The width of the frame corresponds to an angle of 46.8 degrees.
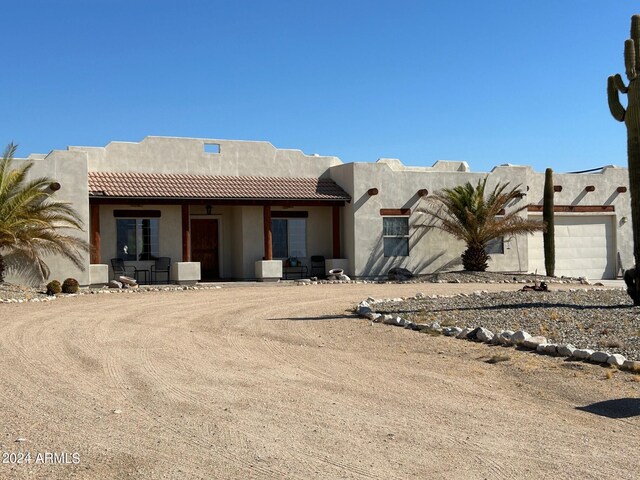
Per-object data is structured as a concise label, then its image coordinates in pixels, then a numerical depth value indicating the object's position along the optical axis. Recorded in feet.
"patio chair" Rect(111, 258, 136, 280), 81.97
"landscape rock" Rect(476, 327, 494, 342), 37.27
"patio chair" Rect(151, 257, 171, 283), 84.38
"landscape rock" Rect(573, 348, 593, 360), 31.94
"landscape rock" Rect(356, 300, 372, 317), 48.85
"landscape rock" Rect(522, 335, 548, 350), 34.83
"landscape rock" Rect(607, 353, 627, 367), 30.37
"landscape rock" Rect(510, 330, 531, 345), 35.73
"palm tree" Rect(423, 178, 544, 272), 89.15
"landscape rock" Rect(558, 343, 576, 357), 32.70
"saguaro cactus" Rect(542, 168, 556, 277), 92.53
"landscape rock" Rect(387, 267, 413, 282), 89.46
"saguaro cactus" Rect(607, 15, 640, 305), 48.15
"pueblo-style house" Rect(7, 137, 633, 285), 80.69
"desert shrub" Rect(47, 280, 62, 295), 69.36
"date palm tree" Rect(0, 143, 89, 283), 68.08
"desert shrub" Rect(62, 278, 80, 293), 71.31
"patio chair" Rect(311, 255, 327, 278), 92.07
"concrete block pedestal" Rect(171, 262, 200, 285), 81.56
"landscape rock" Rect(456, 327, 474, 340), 38.73
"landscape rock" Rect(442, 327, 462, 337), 39.40
